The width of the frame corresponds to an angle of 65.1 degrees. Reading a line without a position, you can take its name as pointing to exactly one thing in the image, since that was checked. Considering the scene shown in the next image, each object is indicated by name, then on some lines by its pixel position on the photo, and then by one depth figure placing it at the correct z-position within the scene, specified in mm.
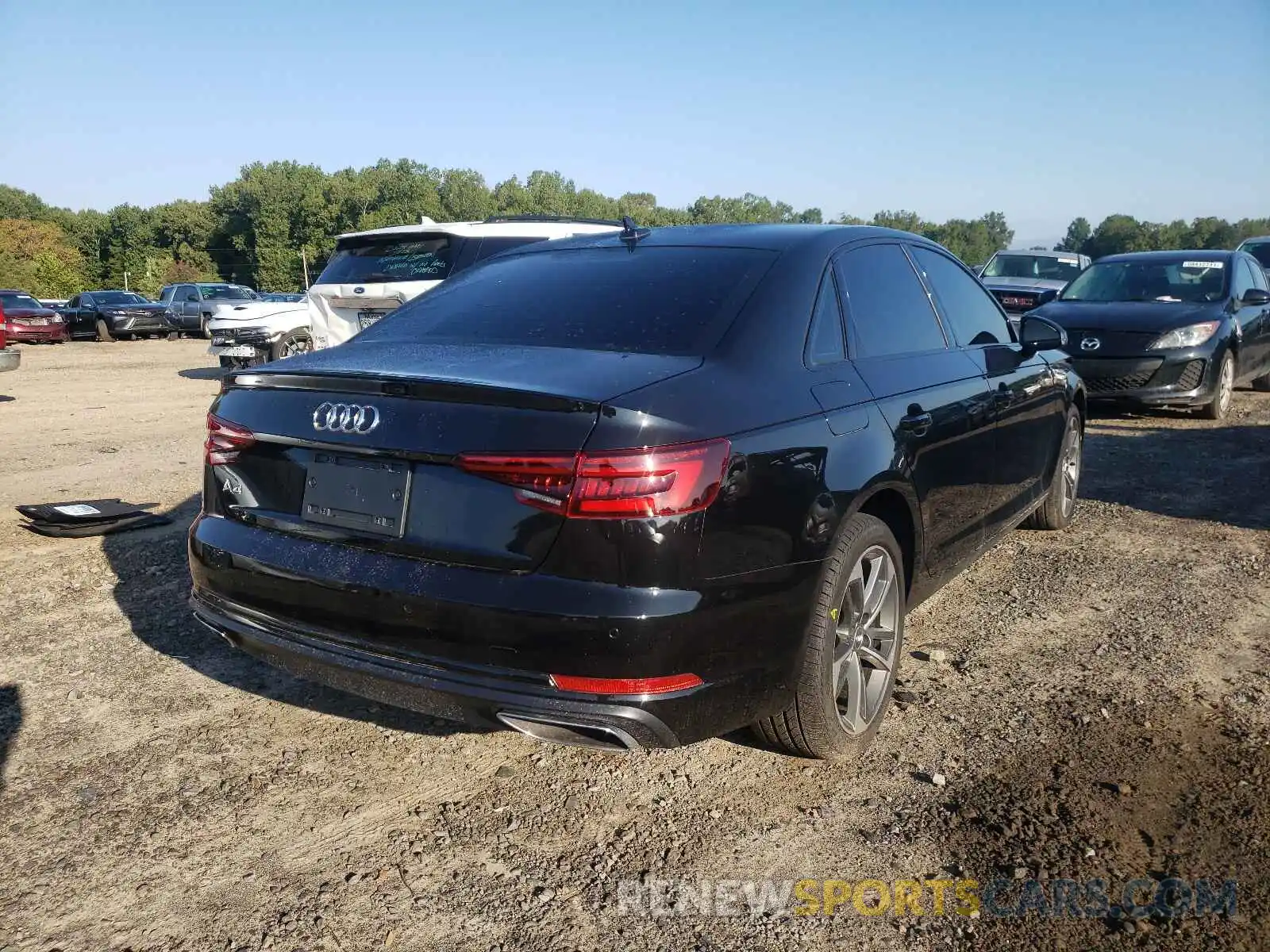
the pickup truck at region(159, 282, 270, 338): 29797
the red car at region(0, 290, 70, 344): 25969
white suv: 8797
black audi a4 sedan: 2430
